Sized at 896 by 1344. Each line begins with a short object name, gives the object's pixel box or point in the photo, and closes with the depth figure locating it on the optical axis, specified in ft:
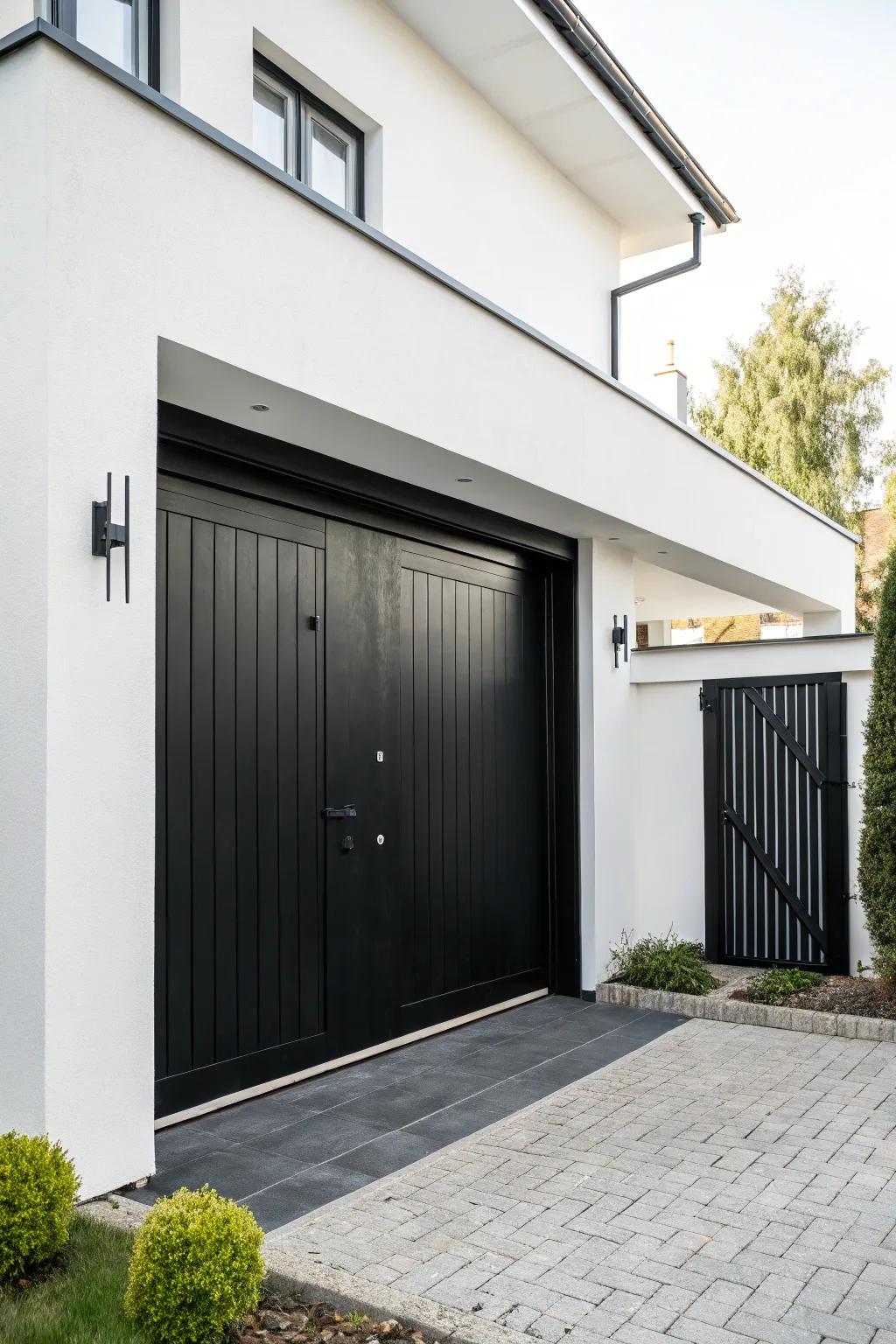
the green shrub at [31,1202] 9.86
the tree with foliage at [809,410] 70.38
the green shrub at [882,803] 21.65
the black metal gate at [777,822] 24.84
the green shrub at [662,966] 23.18
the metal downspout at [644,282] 30.22
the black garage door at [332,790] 15.61
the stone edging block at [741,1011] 20.44
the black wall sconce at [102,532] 12.21
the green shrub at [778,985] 22.02
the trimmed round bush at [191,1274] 8.86
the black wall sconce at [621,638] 25.82
